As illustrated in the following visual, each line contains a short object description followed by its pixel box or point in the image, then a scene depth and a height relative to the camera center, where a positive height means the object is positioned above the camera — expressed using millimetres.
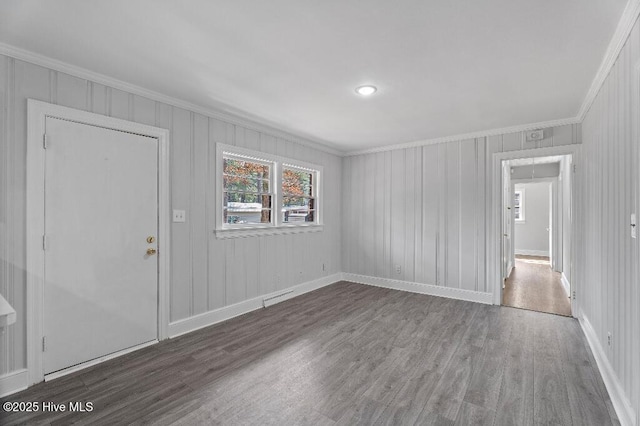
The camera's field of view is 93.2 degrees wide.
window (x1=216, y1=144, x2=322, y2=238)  3814 +274
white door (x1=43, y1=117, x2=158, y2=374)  2416 -265
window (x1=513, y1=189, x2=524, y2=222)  9273 +275
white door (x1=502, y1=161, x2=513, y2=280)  5862 -288
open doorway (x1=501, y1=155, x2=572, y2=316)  4762 -654
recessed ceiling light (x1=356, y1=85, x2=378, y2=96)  2865 +1194
